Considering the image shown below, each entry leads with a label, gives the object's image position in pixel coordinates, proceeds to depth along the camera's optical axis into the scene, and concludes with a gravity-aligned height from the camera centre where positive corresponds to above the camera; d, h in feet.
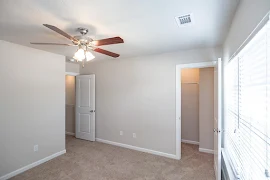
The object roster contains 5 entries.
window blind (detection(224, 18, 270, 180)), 3.21 -0.57
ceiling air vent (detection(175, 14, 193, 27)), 5.94 +2.80
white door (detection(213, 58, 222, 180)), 7.13 -1.29
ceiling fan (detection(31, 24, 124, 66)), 6.20 +1.97
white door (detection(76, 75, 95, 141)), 14.51 -1.76
